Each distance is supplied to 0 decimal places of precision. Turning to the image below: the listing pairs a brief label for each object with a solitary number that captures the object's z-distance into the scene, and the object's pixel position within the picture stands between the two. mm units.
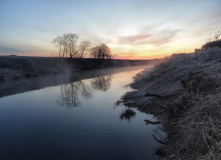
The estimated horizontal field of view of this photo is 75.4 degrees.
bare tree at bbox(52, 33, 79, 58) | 69062
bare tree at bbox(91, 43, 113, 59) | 72306
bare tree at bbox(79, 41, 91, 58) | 70450
